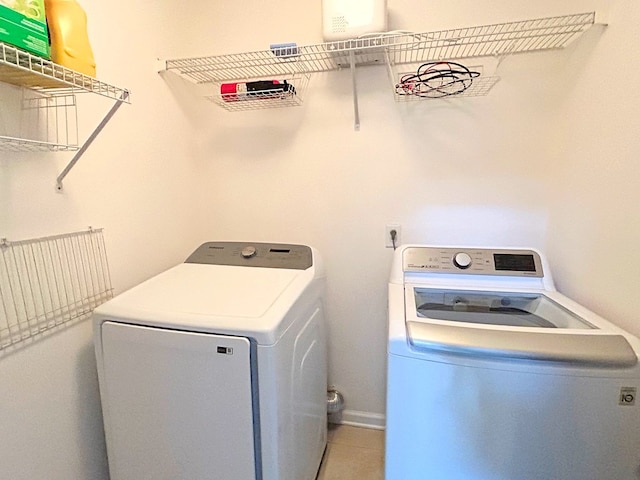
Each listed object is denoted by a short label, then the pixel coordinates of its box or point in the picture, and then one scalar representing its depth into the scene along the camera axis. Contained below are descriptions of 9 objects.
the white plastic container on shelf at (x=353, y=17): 1.44
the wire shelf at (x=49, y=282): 1.04
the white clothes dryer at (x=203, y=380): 1.09
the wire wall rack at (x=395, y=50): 1.43
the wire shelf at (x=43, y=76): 0.82
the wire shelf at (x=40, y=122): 1.04
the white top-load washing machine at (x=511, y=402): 0.94
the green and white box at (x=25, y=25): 0.77
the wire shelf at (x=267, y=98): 1.68
